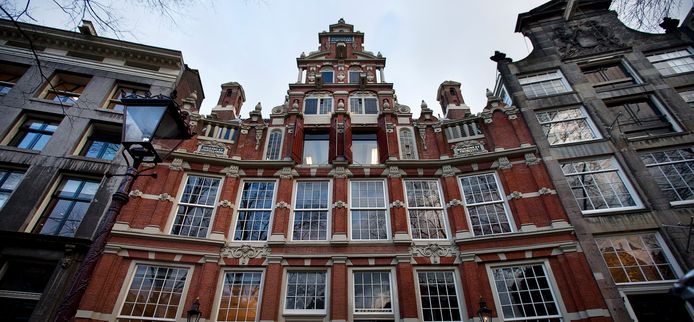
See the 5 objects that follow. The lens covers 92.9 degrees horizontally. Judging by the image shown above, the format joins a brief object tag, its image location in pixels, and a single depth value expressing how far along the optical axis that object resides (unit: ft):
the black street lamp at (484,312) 32.84
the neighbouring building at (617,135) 36.42
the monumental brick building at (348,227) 36.94
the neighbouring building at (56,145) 36.76
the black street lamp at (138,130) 14.93
